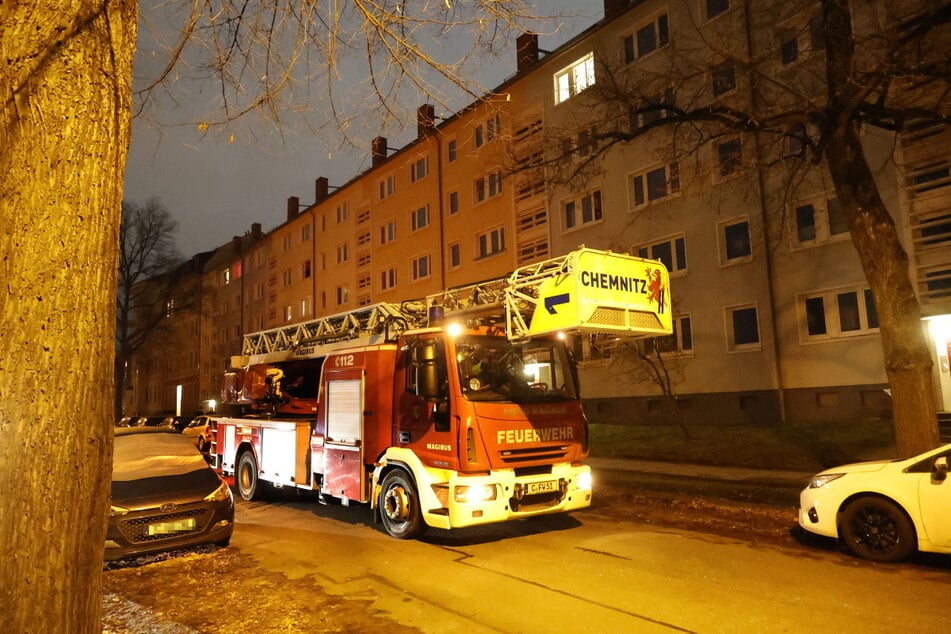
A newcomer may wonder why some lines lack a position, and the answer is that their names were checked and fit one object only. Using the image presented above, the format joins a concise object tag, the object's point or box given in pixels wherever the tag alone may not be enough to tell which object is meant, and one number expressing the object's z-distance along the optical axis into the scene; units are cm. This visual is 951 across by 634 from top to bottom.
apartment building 1250
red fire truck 774
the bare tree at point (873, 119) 892
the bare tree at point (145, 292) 3912
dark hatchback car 711
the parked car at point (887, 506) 659
